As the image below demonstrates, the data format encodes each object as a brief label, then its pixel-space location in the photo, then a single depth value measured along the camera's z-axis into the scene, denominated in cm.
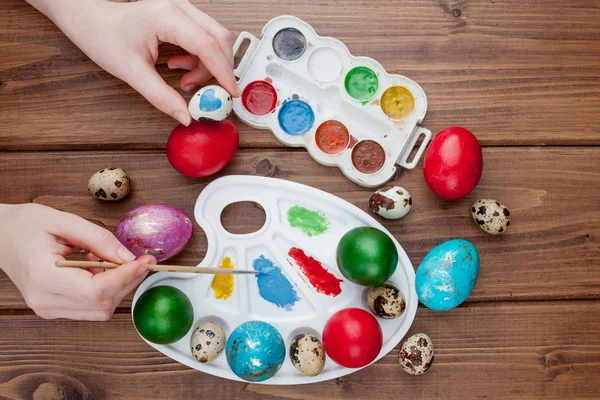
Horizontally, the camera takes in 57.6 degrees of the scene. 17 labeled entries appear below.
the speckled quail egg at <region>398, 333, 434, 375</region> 103
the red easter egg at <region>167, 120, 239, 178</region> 100
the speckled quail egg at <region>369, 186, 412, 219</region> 104
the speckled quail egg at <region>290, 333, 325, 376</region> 100
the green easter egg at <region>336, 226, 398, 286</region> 95
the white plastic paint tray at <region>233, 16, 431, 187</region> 108
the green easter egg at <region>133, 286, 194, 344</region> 97
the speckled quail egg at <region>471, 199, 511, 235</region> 105
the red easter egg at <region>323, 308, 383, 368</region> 97
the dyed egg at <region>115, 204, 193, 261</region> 98
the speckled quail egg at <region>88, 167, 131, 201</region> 105
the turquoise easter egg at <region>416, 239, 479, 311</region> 100
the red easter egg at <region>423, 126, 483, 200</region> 100
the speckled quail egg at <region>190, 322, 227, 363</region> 102
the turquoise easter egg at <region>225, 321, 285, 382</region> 97
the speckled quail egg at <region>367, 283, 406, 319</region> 101
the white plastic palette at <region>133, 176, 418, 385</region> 106
